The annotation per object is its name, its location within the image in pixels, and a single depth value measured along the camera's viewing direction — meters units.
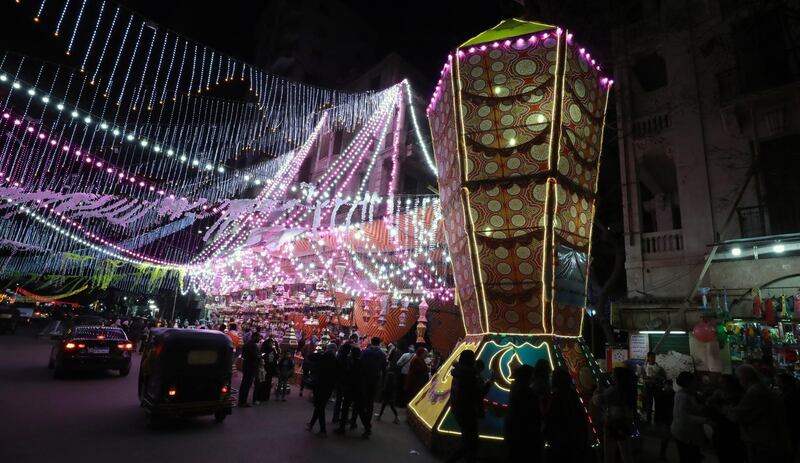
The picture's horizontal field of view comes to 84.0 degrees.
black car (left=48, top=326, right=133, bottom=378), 11.49
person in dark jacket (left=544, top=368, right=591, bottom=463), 4.14
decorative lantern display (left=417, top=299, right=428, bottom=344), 14.67
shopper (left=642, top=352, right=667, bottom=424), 9.12
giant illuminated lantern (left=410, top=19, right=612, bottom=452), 7.11
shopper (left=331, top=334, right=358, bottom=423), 8.02
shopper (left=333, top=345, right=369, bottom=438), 7.87
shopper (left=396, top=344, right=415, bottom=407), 11.09
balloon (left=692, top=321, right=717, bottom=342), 9.84
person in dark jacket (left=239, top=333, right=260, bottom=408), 9.70
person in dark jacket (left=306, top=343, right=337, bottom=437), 7.48
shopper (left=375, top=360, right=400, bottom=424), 9.80
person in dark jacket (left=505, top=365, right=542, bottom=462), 4.52
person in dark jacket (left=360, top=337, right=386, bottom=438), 7.85
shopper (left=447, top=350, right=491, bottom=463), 5.28
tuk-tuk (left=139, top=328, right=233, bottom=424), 7.13
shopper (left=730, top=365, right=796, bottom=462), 4.25
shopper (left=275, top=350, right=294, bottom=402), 11.22
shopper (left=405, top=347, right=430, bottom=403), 10.02
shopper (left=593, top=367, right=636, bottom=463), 5.08
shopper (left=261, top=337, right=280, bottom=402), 10.52
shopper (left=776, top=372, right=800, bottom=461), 5.67
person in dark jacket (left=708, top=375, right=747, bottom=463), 5.05
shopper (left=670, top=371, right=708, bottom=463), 4.87
